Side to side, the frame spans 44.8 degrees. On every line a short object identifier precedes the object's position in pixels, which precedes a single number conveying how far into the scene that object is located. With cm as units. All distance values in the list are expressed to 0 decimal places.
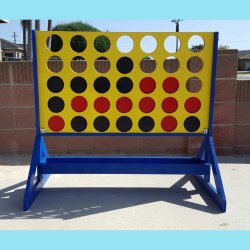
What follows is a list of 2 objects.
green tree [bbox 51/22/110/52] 1873
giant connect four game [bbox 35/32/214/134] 355
